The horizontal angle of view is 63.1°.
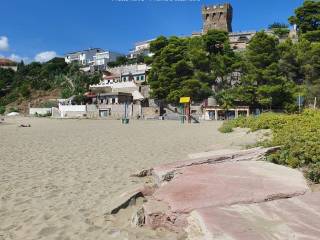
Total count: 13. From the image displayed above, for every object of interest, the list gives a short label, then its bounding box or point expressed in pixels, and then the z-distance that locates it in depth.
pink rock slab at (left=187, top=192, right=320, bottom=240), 2.40
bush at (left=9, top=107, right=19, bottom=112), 58.79
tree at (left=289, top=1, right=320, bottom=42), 41.19
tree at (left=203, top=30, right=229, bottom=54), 42.20
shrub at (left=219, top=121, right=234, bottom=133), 12.94
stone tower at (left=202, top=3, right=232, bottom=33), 57.25
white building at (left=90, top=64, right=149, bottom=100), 45.35
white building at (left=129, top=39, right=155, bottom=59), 74.45
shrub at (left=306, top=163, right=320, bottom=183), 4.08
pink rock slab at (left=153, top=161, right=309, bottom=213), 3.12
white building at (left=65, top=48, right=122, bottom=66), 84.69
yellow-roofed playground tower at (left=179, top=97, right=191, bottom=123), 26.49
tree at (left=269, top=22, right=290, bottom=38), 47.30
